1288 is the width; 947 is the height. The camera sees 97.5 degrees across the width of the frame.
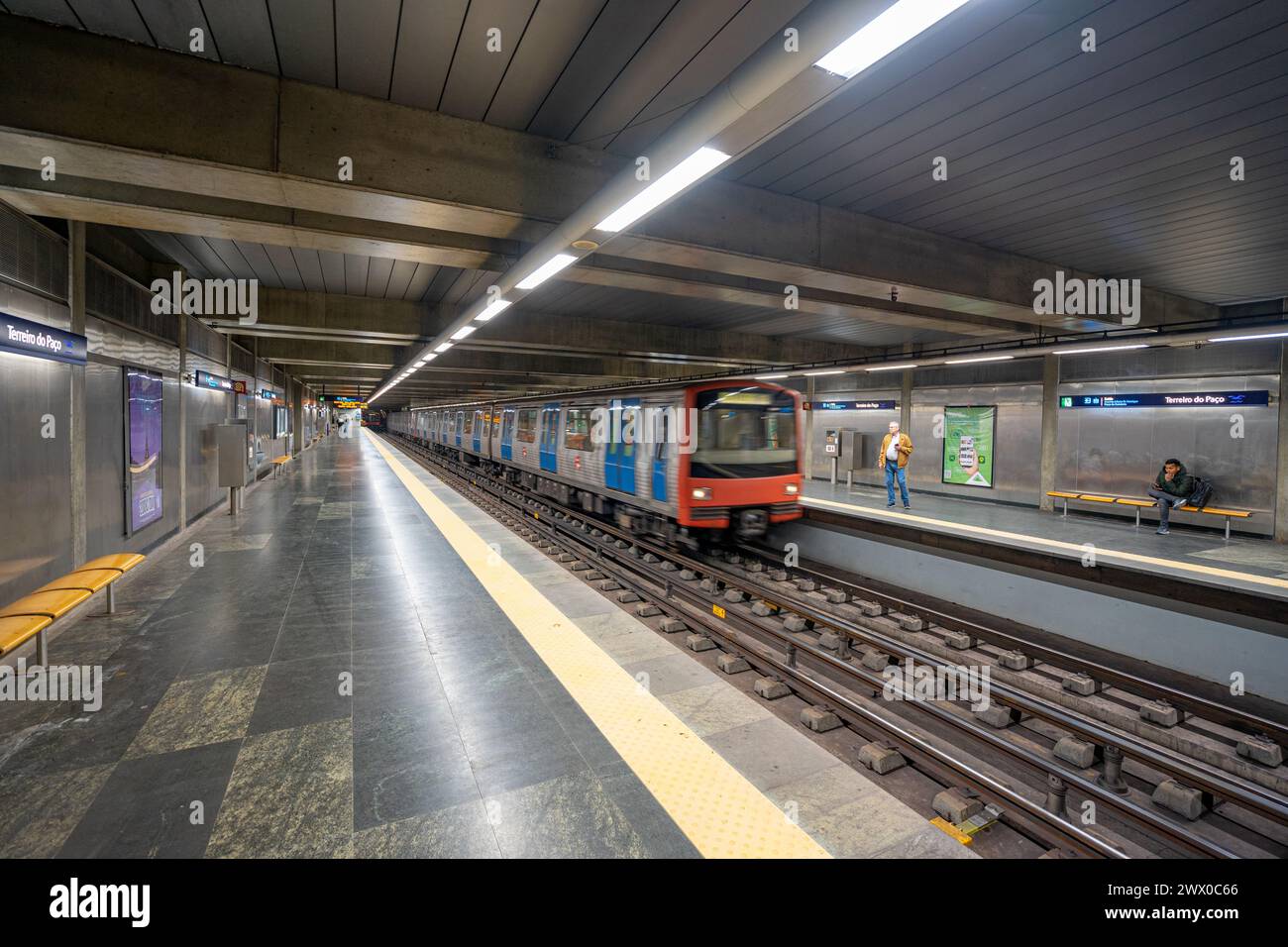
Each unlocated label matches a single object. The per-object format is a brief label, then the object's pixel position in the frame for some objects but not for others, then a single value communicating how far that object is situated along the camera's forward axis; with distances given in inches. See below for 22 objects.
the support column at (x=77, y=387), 195.3
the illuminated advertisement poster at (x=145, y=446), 250.5
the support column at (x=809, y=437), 722.2
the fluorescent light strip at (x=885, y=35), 67.4
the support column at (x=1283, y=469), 359.9
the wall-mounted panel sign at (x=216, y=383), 363.9
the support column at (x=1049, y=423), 477.4
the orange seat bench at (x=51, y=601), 132.3
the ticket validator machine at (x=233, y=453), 375.2
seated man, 384.2
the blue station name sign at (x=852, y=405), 625.1
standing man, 437.7
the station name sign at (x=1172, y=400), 378.0
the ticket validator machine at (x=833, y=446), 651.5
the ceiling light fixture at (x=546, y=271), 181.3
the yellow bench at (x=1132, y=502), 365.1
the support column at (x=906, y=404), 595.5
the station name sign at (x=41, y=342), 153.6
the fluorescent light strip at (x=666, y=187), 111.9
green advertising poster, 531.5
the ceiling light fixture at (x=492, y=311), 258.8
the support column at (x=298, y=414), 1048.8
